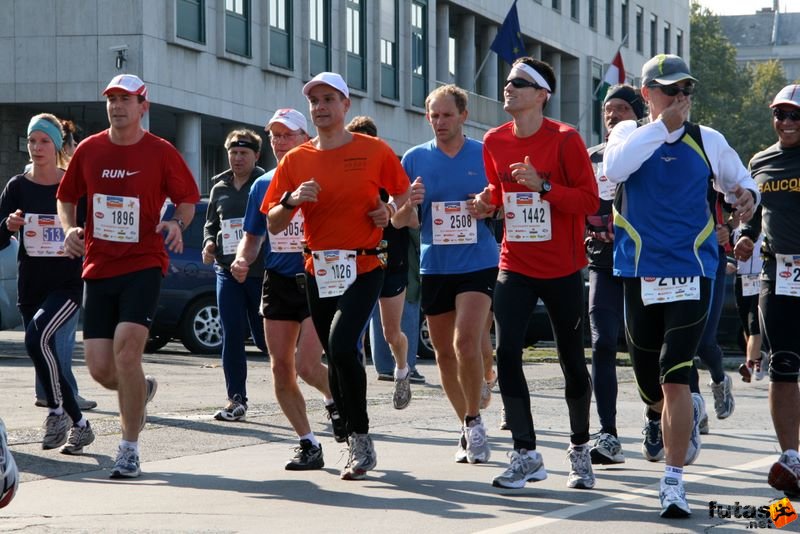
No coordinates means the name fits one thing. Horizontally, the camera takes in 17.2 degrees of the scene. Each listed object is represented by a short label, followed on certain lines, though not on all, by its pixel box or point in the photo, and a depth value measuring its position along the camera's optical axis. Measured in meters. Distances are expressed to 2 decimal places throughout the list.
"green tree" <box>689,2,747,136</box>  144.09
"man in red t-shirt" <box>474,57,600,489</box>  13.21
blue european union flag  58.72
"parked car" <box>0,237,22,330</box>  27.89
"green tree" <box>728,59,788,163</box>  146.77
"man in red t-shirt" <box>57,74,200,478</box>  14.10
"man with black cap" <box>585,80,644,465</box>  15.56
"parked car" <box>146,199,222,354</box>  30.75
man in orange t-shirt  13.53
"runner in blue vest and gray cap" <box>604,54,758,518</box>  11.94
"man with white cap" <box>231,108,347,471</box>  14.55
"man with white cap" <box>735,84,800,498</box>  13.31
